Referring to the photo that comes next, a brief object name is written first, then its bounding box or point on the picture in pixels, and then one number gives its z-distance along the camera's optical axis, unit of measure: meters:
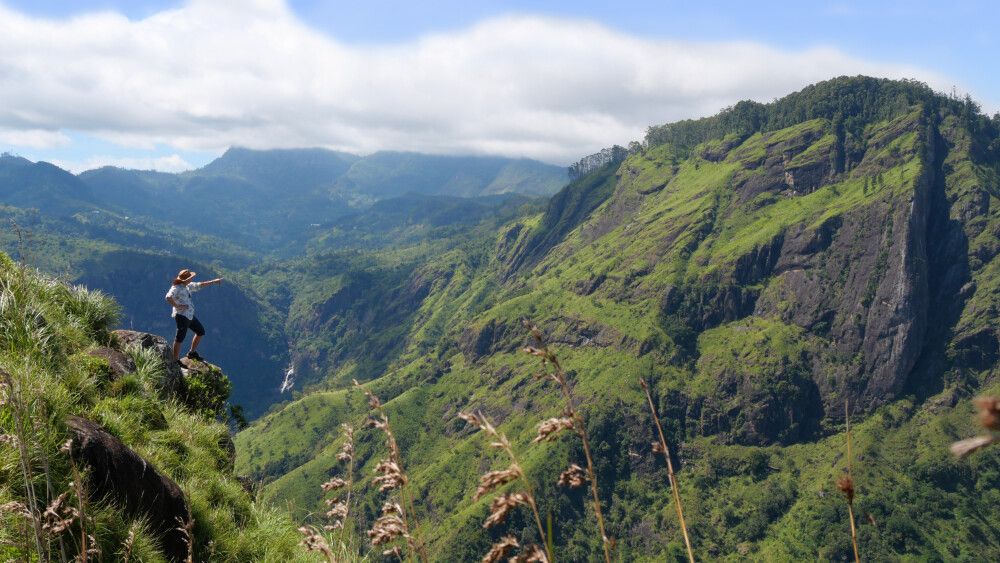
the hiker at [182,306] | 17.94
